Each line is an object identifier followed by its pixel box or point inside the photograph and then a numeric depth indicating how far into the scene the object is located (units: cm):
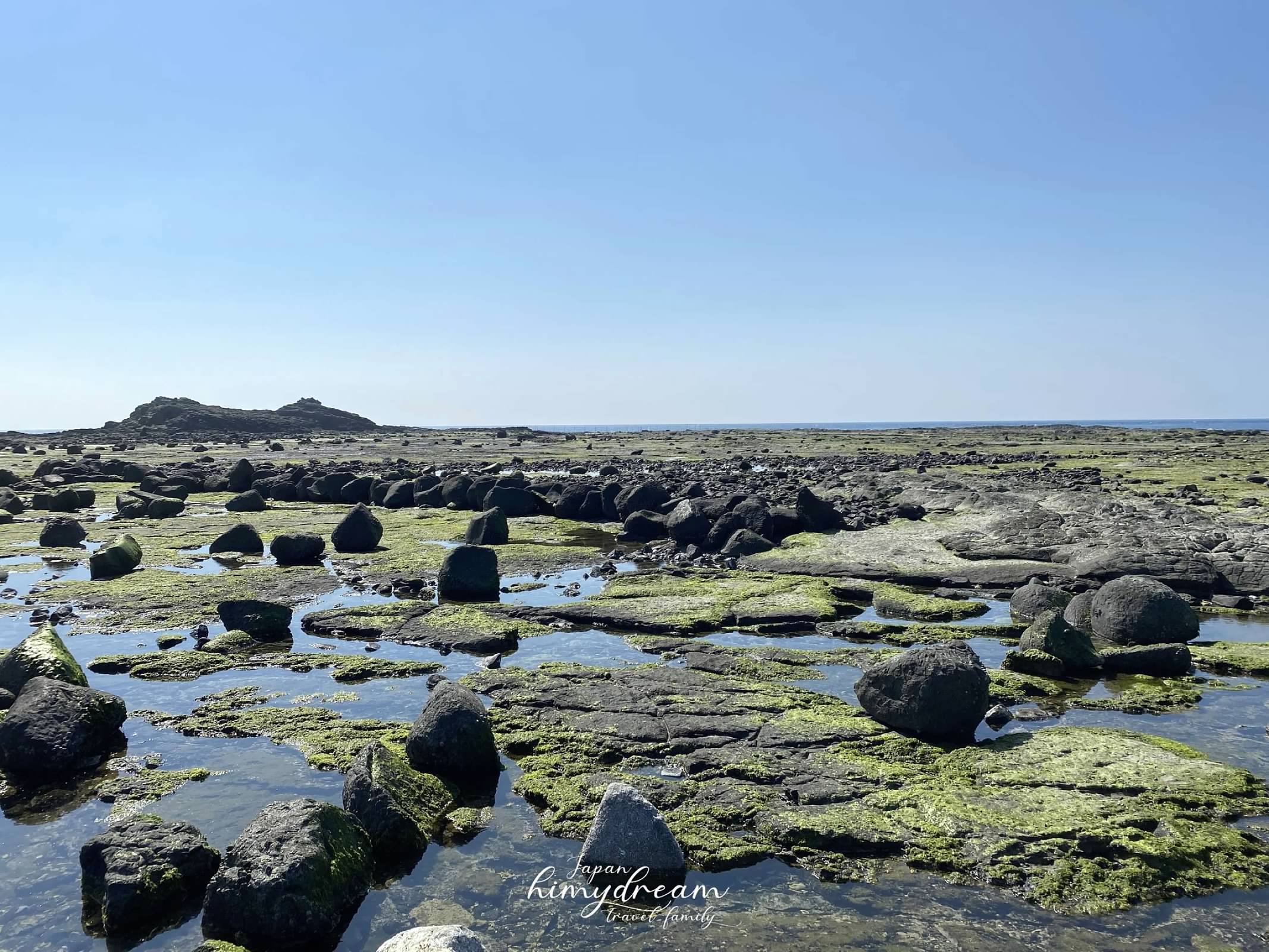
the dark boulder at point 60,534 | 2539
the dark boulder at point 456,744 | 923
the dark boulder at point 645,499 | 3031
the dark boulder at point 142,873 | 666
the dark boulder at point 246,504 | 3384
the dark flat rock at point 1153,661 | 1279
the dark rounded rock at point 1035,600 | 1598
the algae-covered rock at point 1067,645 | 1289
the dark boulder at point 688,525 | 2512
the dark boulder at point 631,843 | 724
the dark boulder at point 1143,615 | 1445
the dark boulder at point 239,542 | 2438
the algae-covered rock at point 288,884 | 643
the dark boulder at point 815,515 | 2544
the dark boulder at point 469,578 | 1848
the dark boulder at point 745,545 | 2319
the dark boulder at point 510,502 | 3203
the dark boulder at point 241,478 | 4131
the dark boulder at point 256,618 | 1478
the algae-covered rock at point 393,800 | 767
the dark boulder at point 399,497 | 3612
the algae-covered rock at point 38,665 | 1130
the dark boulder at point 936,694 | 1015
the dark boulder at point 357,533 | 2477
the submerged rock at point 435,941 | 547
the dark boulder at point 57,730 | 927
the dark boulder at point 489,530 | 2597
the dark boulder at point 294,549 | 2261
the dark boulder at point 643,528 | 2725
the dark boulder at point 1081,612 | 1553
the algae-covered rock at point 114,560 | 2045
